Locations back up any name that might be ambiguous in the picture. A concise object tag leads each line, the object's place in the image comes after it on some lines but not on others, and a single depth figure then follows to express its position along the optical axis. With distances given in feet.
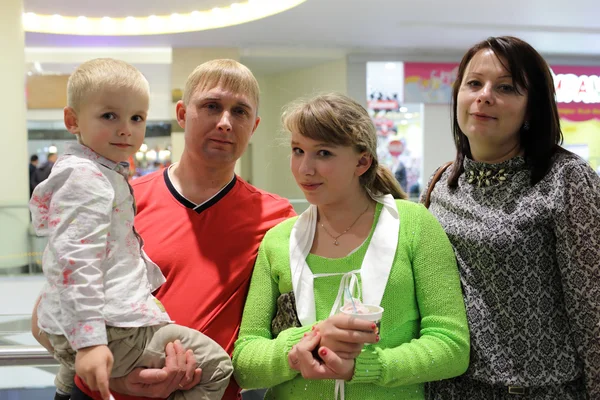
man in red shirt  6.10
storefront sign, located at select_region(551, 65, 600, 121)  45.72
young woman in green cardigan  5.24
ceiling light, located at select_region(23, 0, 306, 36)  32.48
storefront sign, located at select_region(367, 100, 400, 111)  44.21
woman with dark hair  5.54
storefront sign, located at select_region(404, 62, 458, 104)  43.47
